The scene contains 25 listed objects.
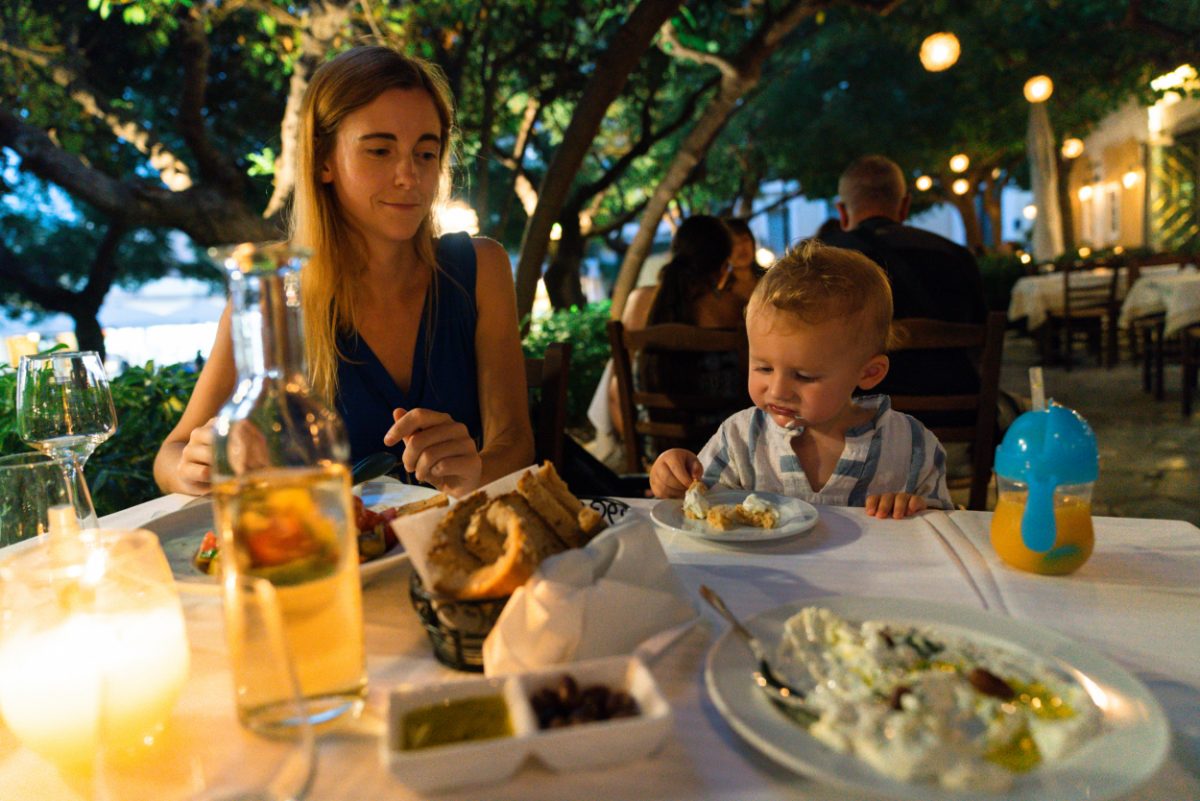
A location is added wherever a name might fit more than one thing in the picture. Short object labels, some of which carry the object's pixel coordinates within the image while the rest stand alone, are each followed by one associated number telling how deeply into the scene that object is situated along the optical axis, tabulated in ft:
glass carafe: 2.69
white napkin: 3.09
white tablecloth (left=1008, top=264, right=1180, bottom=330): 32.63
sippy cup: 3.94
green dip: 2.57
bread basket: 3.29
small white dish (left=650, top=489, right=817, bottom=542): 4.77
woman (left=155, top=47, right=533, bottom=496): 7.59
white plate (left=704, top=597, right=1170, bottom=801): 2.34
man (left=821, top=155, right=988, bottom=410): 10.80
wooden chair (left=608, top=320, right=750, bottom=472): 10.08
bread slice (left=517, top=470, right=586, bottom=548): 3.84
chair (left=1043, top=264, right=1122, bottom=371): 31.60
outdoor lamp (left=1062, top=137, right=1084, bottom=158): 57.31
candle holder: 2.45
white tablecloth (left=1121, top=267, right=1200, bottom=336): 22.84
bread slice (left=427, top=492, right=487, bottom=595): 3.39
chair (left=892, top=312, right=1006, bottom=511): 8.60
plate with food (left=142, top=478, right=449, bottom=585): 4.24
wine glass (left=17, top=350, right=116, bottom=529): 5.49
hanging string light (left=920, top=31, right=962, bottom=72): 25.34
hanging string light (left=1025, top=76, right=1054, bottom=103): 33.24
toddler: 6.57
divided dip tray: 2.41
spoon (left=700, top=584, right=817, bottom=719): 2.78
